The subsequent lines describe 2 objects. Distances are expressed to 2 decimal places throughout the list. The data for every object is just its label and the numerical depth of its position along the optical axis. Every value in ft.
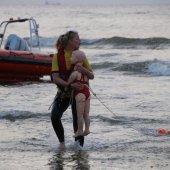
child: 48.19
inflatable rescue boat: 105.09
